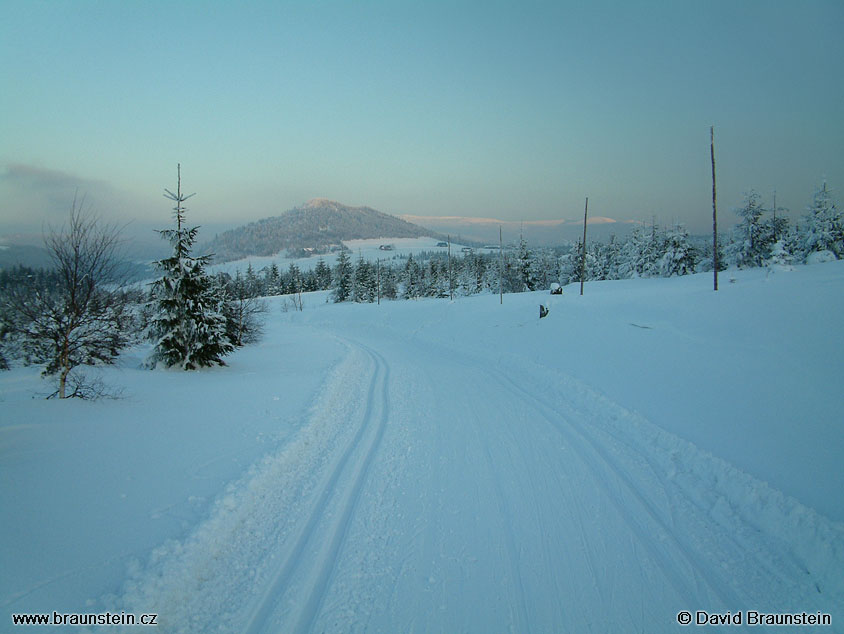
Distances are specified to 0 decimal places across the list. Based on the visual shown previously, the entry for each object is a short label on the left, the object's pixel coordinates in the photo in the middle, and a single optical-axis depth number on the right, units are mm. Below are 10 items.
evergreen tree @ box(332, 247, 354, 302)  62750
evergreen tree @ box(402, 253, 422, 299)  64625
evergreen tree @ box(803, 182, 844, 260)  31672
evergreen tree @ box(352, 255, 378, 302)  59875
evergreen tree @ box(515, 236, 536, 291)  49969
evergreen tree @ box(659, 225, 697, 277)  41750
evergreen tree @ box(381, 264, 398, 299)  68125
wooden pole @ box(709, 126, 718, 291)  19109
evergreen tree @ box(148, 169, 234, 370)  12227
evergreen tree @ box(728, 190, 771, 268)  36188
